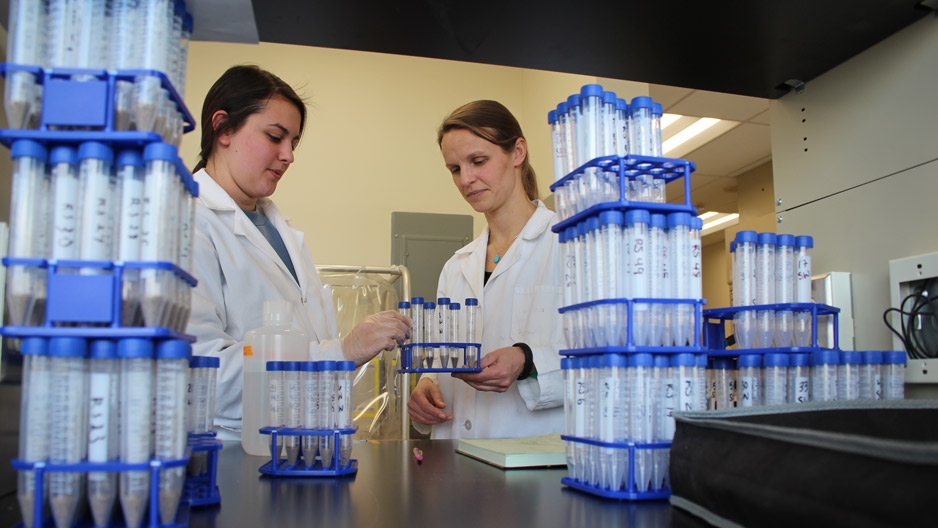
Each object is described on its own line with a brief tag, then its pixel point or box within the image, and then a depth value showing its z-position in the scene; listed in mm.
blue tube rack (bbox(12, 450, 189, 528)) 541
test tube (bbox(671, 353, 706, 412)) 771
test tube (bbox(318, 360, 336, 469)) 935
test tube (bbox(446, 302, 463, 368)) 1585
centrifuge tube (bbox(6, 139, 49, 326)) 546
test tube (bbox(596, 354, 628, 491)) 760
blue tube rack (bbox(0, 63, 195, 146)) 559
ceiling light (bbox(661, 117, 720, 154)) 4713
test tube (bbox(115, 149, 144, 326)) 558
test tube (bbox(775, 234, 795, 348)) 1052
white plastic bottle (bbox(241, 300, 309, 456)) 1152
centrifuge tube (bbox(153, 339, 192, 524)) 566
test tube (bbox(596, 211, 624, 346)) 776
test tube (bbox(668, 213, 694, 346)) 794
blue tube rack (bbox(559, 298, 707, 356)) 756
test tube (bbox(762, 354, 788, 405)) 938
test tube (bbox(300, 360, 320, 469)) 930
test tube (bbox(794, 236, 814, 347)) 1066
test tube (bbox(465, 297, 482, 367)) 1597
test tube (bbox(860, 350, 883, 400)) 973
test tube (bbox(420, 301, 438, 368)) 1569
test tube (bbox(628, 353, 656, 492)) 760
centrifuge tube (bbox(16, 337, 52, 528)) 542
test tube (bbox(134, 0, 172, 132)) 584
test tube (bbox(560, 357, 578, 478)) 821
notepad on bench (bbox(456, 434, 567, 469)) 989
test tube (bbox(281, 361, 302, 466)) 939
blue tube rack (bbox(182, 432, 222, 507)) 730
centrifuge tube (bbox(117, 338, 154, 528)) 552
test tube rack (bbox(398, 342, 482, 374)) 1538
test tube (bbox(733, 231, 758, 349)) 1052
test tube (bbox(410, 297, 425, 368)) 1562
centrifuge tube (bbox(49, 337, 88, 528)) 542
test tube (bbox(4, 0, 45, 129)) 572
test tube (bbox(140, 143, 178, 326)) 559
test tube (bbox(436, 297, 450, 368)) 1580
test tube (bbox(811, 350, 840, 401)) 952
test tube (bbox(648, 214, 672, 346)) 785
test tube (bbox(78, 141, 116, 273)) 558
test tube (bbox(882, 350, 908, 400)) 982
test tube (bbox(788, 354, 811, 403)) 946
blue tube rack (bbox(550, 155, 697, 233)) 783
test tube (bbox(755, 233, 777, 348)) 1054
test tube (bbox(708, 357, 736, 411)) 978
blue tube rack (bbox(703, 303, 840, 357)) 978
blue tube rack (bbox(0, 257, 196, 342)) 536
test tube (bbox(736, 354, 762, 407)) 941
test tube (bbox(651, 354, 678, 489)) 768
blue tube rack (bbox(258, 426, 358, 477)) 931
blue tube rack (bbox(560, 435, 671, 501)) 754
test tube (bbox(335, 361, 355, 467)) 942
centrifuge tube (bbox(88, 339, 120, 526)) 548
